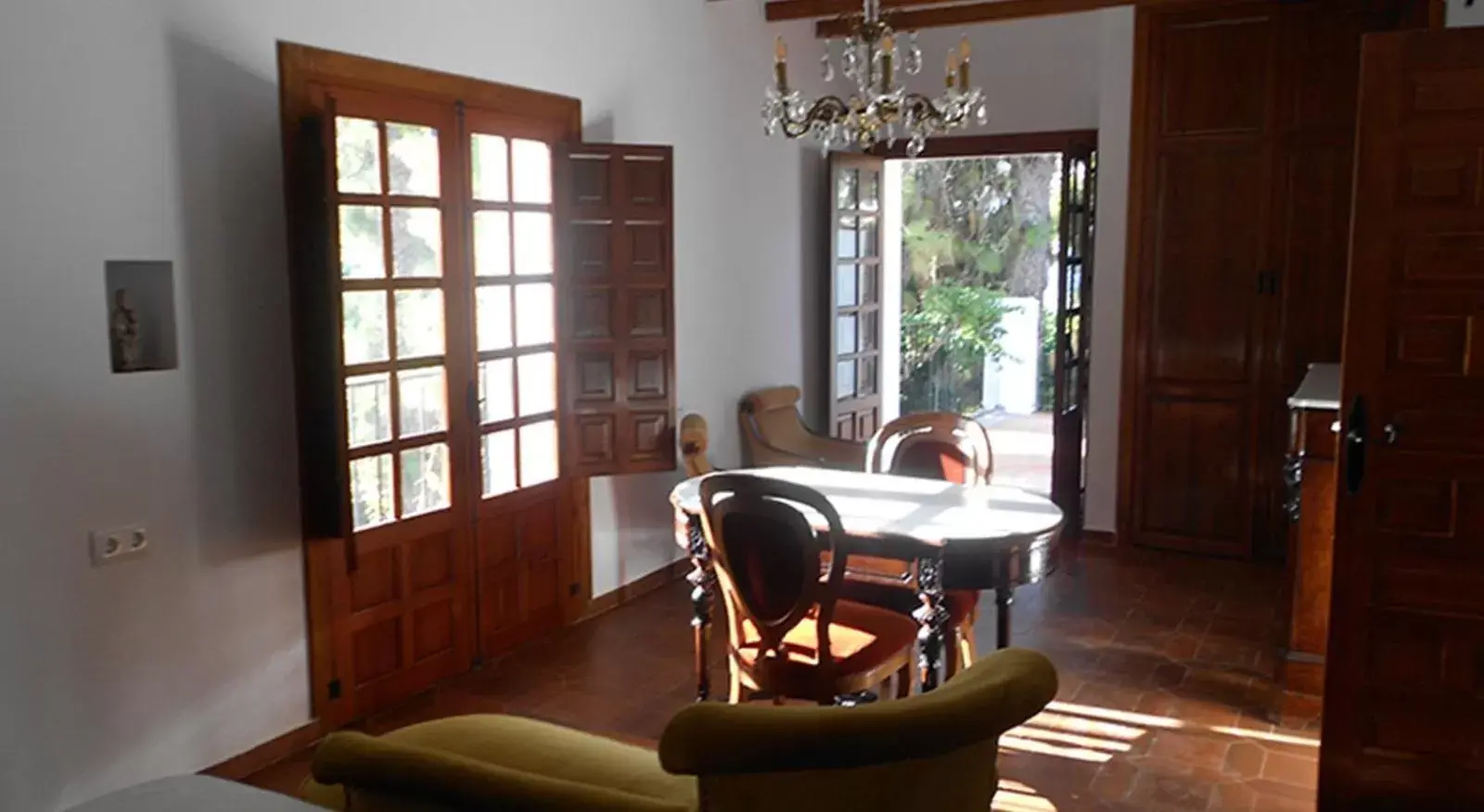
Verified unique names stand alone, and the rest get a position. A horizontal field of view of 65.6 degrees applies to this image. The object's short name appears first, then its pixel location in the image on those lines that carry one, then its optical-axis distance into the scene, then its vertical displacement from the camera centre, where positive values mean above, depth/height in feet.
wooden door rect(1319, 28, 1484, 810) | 9.36 -1.32
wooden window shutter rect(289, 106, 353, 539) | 11.48 -0.40
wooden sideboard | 13.17 -2.87
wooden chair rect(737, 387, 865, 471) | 20.10 -2.61
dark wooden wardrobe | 18.61 +0.76
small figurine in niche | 10.32 -0.33
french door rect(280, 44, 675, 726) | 11.90 -0.85
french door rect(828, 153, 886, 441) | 22.65 -0.05
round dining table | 10.45 -2.26
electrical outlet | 10.19 -2.24
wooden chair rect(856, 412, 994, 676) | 13.33 -1.87
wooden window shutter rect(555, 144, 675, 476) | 15.81 -0.17
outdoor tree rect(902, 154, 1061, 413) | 36.60 +1.30
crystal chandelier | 12.66 +2.18
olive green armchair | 5.73 -2.42
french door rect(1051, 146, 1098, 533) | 20.92 -0.77
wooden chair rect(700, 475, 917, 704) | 10.09 -2.76
